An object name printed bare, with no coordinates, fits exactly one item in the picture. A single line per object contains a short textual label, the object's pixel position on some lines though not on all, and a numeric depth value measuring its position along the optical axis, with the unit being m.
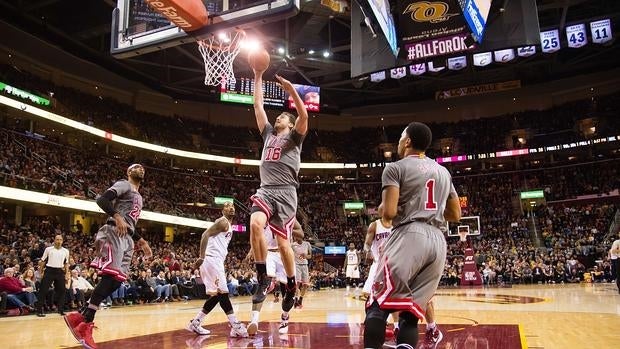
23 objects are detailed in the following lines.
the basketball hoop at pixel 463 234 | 23.92
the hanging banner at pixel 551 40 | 21.83
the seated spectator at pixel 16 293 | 11.48
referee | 11.15
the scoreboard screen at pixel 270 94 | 29.30
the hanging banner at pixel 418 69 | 22.55
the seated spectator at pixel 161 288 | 16.48
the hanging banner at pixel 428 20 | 10.98
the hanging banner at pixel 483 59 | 20.94
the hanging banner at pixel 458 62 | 21.69
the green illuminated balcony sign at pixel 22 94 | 23.32
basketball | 5.38
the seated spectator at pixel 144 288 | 15.84
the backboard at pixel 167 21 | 7.41
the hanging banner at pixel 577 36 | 22.81
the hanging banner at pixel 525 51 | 20.17
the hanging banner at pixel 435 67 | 21.61
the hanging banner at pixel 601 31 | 21.94
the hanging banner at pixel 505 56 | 19.86
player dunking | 5.36
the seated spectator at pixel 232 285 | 18.92
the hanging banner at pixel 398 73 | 23.21
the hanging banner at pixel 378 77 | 23.39
